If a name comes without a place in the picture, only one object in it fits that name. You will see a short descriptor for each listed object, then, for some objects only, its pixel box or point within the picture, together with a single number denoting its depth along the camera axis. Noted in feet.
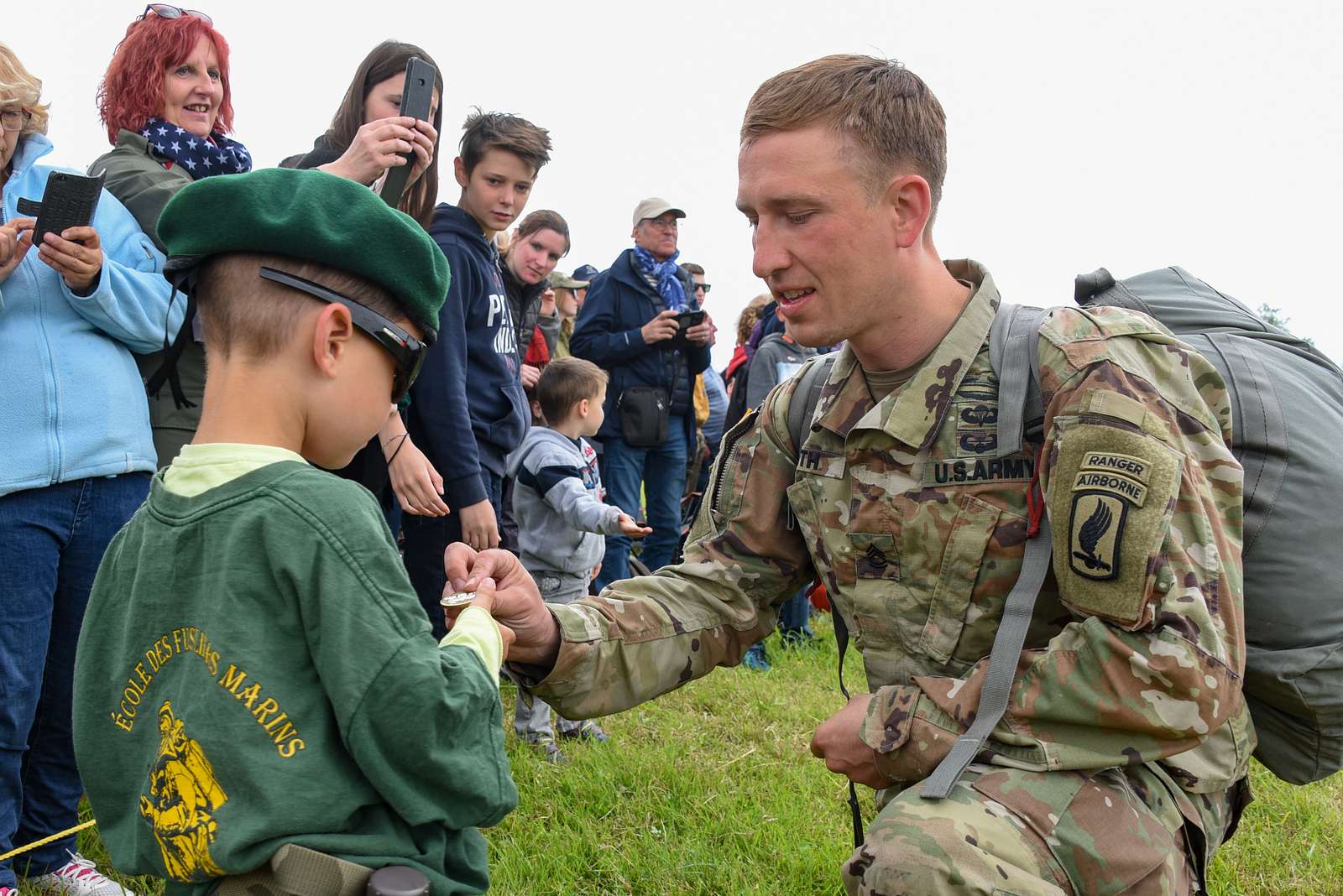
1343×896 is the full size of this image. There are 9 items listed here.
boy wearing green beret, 5.39
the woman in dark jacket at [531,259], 19.21
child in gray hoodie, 16.12
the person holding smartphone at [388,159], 10.93
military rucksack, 7.80
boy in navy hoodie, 13.55
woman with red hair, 11.21
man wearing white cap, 21.70
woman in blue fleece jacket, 9.61
